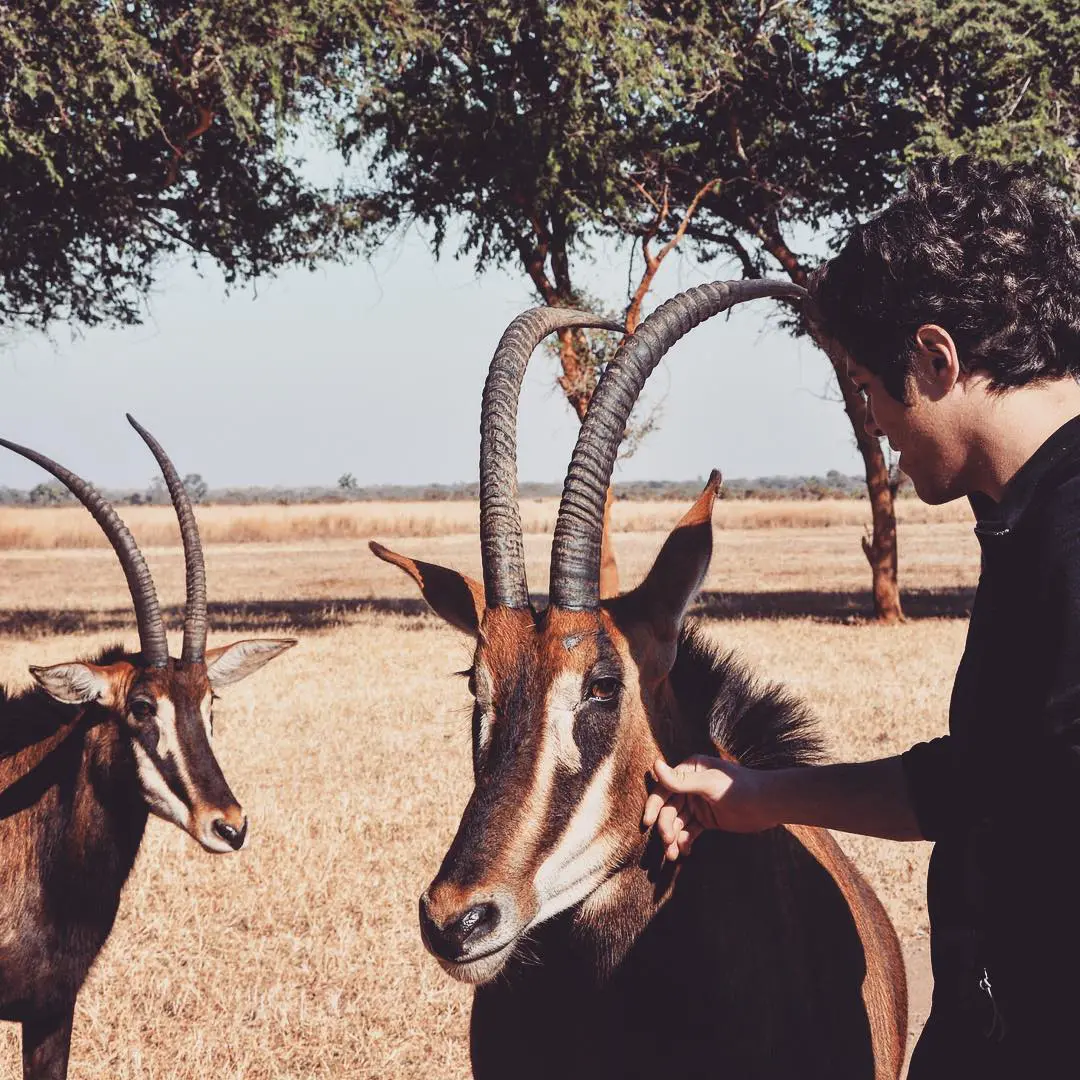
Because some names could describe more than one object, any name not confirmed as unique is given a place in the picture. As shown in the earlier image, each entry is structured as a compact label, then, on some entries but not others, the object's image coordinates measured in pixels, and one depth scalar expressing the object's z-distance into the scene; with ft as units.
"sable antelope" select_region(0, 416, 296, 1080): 14.03
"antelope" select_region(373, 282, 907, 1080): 7.25
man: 5.40
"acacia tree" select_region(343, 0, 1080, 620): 47.42
